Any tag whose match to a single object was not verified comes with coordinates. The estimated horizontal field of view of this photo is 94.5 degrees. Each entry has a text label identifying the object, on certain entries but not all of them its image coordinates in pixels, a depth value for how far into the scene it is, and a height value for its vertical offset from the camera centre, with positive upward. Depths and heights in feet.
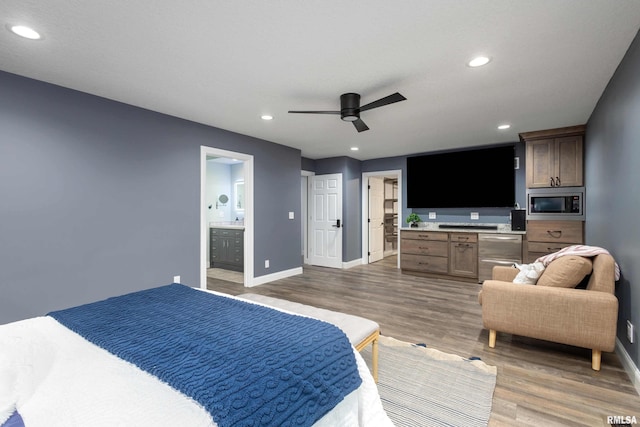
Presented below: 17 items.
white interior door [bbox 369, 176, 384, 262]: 23.36 -0.51
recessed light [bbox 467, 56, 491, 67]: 7.62 +3.98
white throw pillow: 8.86 -1.88
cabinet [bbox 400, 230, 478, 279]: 16.85 -2.43
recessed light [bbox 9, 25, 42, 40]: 6.34 +3.97
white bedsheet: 2.83 -1.94
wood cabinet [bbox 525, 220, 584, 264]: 13.79 -1.14
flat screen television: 17.30 +2.09
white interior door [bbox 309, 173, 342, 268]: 21.17 -0.58
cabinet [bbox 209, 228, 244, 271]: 19.07 -2.45
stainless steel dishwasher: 15.67 -2.09
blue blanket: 3.16 -1.87
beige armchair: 7.23 -2.60
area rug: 5.83 -3.99
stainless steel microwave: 13.71 +0.44
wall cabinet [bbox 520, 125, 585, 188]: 13.74 +2.68
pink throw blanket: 8.28 -1.18
